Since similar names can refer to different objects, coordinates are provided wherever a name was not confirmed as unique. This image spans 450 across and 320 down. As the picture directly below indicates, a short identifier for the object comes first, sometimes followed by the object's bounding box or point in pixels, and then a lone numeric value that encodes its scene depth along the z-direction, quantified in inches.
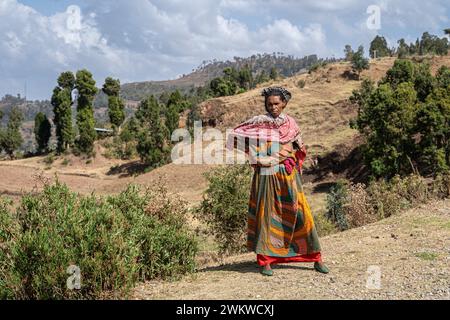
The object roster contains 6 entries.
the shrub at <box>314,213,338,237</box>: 445.8
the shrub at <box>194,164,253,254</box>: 417.1
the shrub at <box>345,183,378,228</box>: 409.1
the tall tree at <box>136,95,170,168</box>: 1547.7
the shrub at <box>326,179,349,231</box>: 623.3
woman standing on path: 218.4
